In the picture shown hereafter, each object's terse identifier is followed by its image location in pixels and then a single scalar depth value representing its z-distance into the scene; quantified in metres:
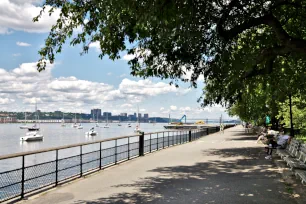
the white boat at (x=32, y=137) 100.12
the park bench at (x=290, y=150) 14.41
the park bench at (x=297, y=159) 11.12
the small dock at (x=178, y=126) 166.00
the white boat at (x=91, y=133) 128.62
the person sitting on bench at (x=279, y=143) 17.30
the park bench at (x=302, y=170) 9.50
